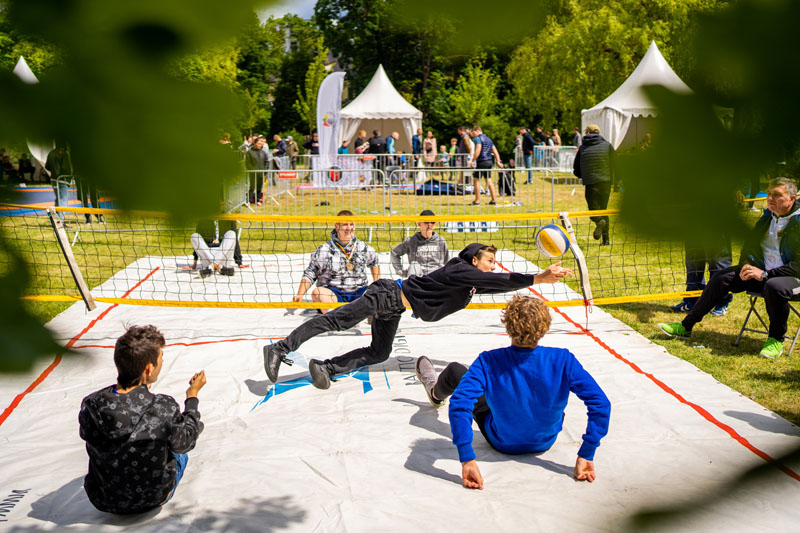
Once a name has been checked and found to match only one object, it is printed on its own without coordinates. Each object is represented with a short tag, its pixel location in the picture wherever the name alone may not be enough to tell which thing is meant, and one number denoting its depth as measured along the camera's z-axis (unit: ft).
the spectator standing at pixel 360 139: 59.57
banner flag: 55.42
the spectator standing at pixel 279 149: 59.72
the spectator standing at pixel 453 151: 60.44
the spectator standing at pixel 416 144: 61.16
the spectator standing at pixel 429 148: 56.95
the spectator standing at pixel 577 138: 67.21
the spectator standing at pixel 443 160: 58.44
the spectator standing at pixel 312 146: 73.14
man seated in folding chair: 15.64
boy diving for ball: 14.20
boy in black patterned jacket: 8.86
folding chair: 16.81
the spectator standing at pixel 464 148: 48.39
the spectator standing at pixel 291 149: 66.69
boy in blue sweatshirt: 10.08
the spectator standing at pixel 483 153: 44.82
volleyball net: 19.69
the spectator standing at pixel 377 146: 57.67
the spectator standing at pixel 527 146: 63.05
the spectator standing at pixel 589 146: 28.02
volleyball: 18.33
